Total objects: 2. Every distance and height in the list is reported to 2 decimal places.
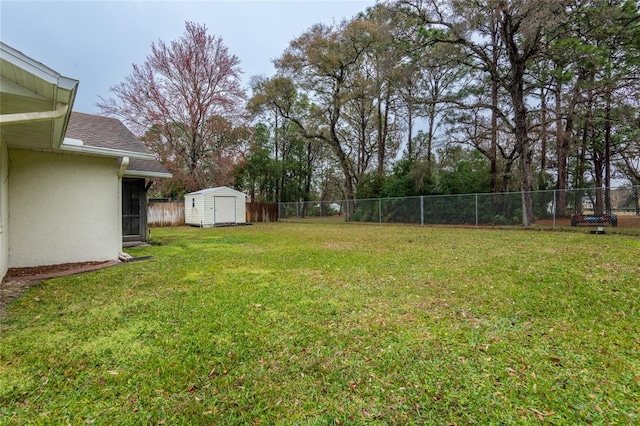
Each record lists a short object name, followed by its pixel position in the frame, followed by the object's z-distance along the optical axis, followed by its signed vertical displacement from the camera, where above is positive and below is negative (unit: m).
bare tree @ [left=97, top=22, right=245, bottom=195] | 16.02 +6.39
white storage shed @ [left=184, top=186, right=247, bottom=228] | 14.98 +0.30
